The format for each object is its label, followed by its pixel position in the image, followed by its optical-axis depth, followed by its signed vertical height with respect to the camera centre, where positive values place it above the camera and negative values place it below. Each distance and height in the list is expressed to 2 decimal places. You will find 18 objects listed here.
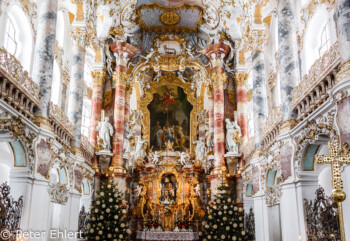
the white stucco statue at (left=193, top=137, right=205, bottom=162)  22.62 +4.28
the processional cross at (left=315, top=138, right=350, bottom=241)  5.04 +0.84
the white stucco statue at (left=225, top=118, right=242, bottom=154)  20.58 +4.61
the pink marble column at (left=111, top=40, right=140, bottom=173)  20.33 +6.80
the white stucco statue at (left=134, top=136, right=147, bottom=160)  22.53 +4.19
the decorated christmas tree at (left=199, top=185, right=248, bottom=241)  16.73 +0.09
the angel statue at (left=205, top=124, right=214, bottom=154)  22.39 +4.82
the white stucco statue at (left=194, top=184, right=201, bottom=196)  21.74 +1.83
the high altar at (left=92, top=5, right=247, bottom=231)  20.89 +5.69
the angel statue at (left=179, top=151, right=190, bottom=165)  22.59 +3.79
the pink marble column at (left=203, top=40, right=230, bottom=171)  20.92 +7.24
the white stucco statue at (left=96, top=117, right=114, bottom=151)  19.94 +4.66
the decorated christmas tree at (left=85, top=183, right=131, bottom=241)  16.03 +0.14
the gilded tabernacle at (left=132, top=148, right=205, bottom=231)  21.25 +1.72
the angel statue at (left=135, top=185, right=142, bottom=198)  21.73 +1.80
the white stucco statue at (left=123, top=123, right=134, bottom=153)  21.80 +4.82
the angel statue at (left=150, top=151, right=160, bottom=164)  22.66 +3.78
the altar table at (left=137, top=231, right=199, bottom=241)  19.67 -0.65
